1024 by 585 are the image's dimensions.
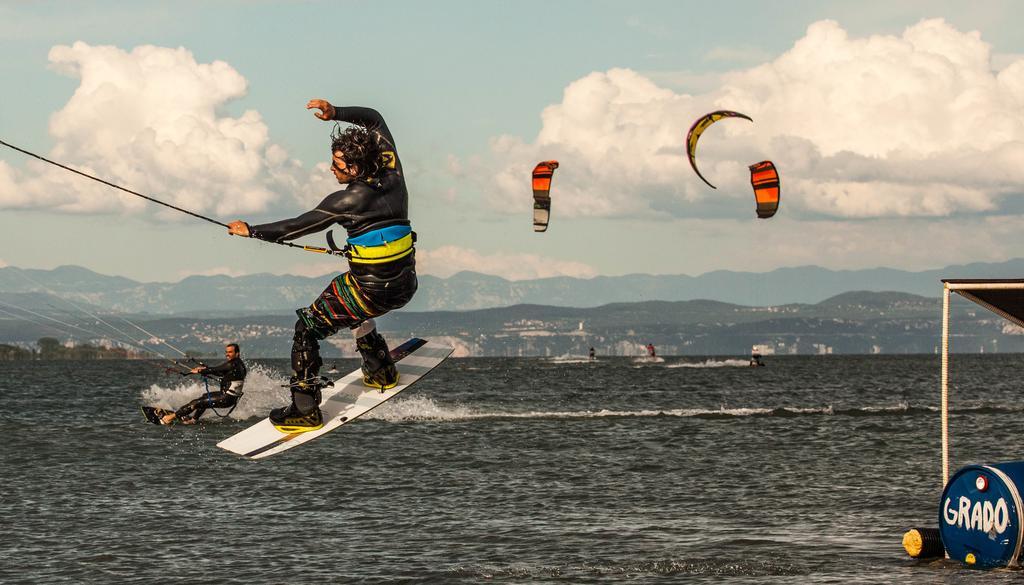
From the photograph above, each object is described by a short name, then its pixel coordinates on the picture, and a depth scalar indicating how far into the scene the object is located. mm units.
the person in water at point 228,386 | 28406
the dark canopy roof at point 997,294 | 16311
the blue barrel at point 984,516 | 16656
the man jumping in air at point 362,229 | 12594
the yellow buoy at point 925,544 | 18859
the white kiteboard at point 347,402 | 14422
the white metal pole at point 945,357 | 16344
